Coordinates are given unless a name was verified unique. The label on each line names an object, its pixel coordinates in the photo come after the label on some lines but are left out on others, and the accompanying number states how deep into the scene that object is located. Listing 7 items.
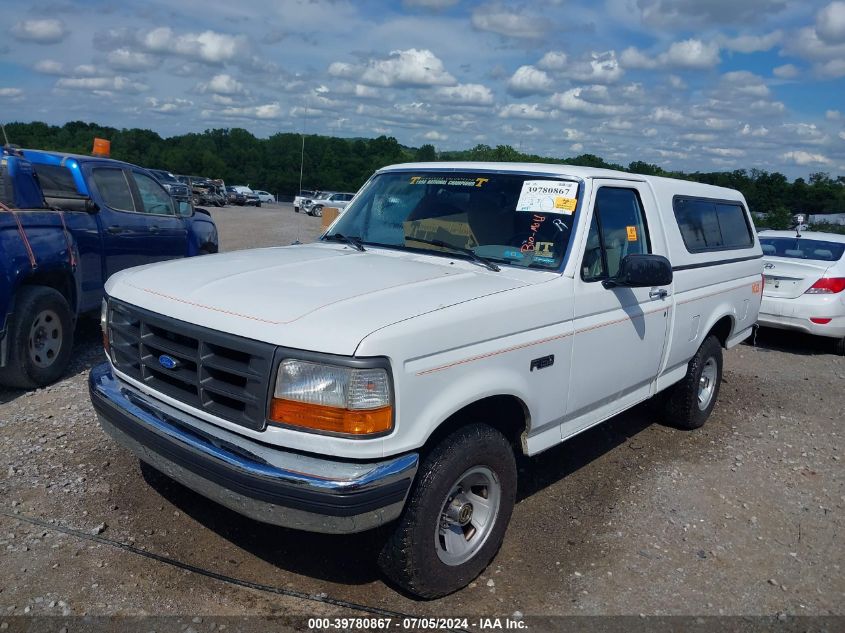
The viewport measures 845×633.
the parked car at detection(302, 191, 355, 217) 38.22
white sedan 8.85
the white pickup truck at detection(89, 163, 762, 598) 2.78
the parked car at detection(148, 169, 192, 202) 23.36
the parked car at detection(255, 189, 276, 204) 59.06
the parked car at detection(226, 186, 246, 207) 45.75
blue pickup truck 5.46
